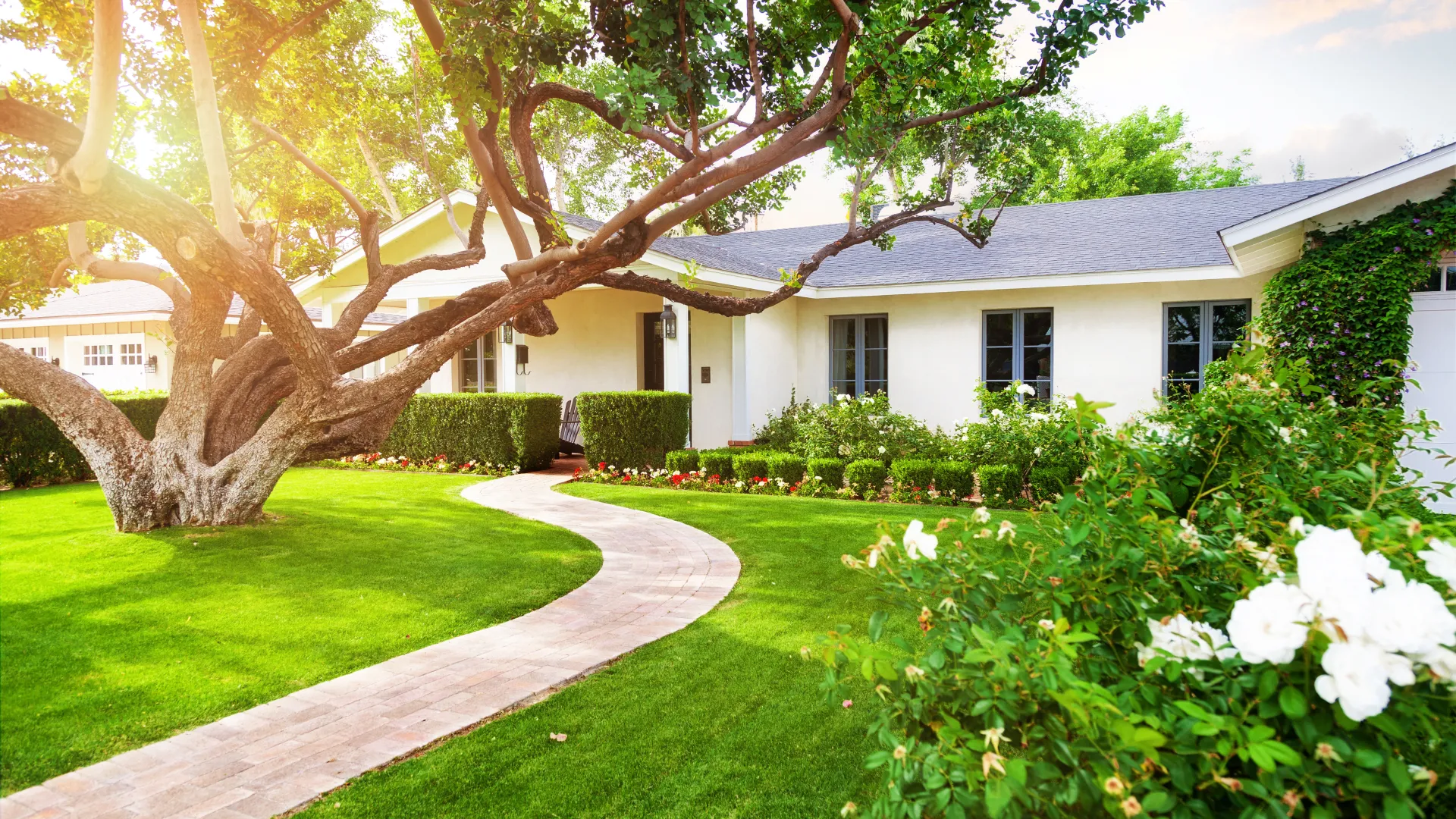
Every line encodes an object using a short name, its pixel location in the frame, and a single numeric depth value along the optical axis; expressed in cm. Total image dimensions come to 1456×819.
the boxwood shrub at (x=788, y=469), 1061
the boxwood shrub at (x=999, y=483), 921
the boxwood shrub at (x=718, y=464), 1120
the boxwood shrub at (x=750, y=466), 1086
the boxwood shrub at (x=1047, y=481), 892
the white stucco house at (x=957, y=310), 987
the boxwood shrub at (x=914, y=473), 964
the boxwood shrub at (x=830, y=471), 1028
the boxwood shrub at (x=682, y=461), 1145
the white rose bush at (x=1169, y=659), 128
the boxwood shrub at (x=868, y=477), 990
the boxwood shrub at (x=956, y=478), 946
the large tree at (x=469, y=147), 583
